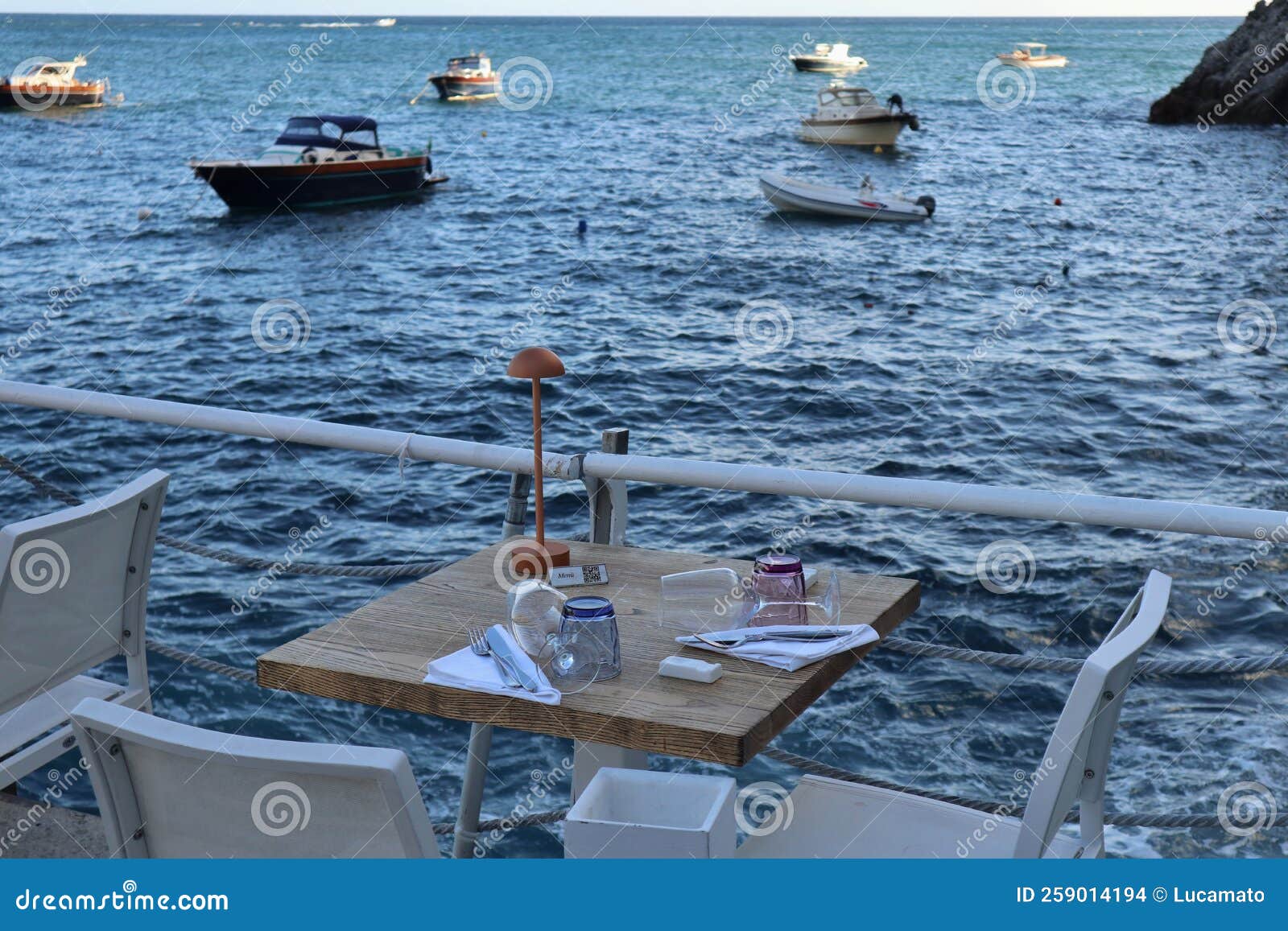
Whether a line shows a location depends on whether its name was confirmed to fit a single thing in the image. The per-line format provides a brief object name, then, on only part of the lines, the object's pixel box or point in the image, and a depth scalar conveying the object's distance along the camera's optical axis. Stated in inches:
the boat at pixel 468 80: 2343.8
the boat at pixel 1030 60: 3065.9
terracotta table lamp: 100.3
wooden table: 77.2
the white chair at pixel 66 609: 95.2
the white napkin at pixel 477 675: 81.3
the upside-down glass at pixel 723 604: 92.6
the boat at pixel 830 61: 2869.1
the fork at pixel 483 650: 82.9
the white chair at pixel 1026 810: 71.4
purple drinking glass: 93.0
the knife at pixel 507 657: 81.8
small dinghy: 1091.9
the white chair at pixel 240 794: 54.3
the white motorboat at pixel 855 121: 1539.1
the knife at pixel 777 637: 88.0
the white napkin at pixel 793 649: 85.0
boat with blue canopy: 1112.8
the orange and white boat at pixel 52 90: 2078.0
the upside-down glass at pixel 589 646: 84.0
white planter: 67.7
